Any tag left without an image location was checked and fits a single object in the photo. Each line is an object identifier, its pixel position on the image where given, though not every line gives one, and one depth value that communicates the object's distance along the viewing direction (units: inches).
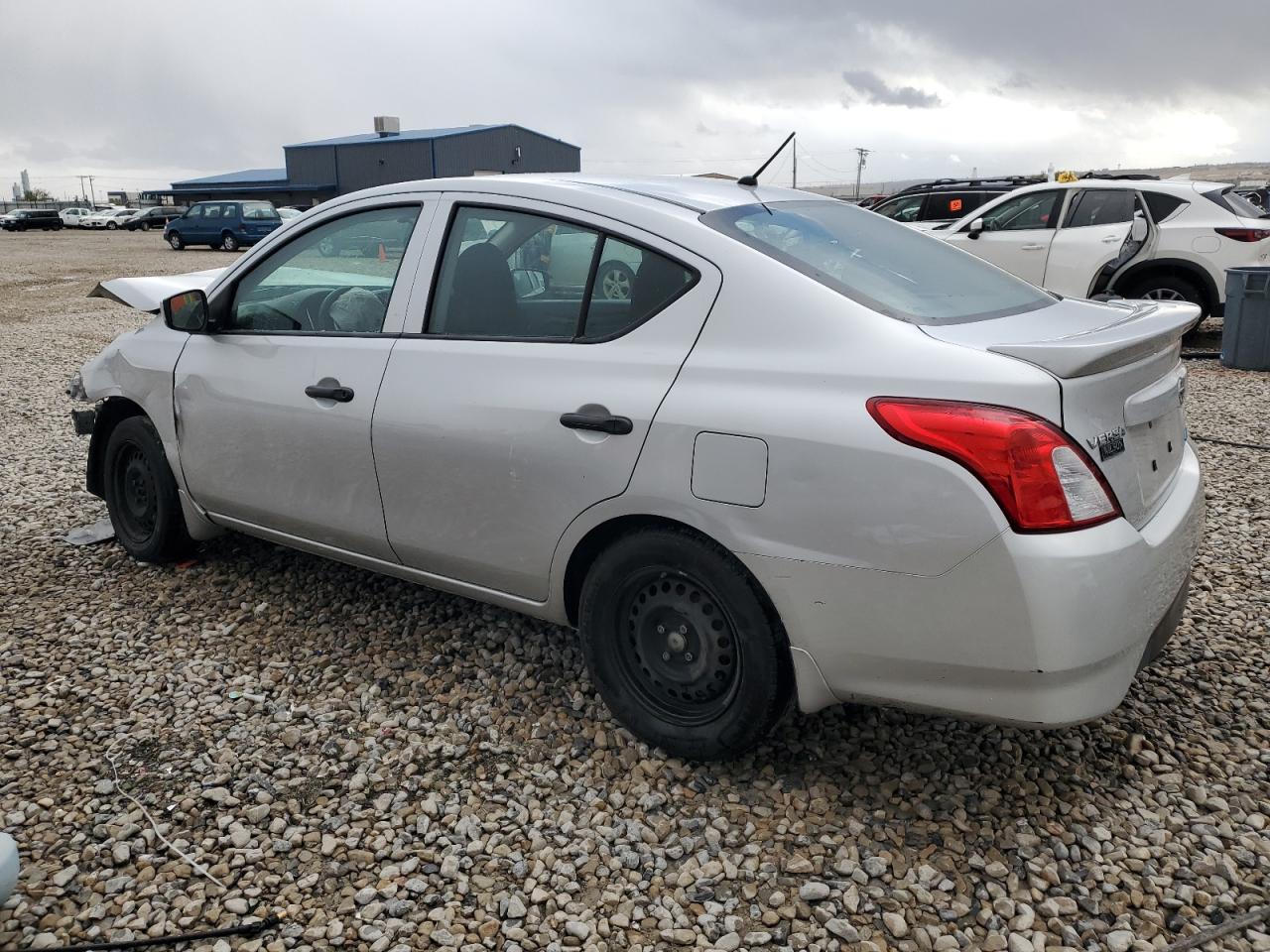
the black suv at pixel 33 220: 1923.0
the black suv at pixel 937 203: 592.4
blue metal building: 1802.4
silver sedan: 91.4
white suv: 388.8
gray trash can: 355.6
